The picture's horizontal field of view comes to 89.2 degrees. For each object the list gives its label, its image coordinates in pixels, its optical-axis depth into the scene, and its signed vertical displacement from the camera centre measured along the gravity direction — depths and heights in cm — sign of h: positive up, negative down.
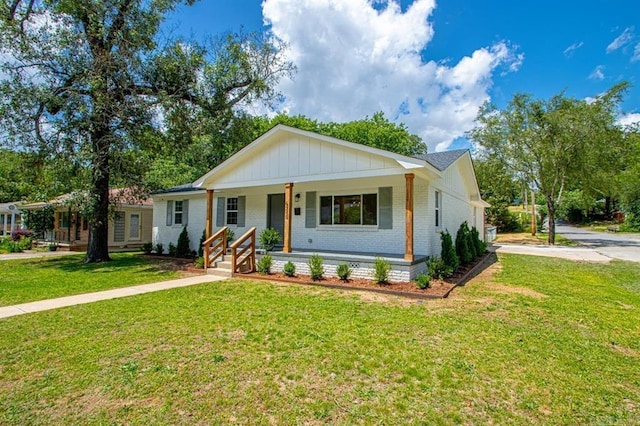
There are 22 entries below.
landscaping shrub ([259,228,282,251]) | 1064 -46
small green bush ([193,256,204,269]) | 1098 -132
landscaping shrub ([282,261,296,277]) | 920 -124
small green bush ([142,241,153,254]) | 1612 -118
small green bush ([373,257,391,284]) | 783 -109
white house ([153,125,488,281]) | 888 +102
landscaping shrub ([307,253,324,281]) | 868 -116
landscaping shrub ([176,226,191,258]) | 1447 -96
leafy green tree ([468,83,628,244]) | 2059 +625
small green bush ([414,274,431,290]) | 733 -126
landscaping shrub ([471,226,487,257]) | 1356 -71
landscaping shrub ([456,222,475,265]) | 1135 -76
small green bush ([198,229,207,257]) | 1365 -70
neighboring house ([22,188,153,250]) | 1894 -22
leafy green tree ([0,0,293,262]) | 1160 +550
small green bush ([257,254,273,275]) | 972 -120
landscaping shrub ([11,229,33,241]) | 2067 -69
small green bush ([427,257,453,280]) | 834 -111
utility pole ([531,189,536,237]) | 2842 +26
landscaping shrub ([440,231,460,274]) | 920 -79
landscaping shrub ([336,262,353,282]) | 845 -121
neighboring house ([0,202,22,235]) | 2333 +42
